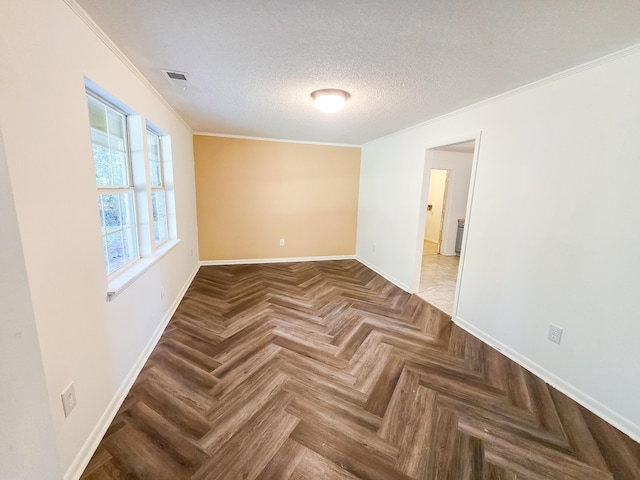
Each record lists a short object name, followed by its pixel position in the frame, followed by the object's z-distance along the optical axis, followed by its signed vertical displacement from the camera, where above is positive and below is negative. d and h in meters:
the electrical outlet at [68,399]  1.22 -1.01
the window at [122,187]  1.78 +0.01
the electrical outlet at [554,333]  2.00 -1.01
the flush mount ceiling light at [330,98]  2.36 +0.87
